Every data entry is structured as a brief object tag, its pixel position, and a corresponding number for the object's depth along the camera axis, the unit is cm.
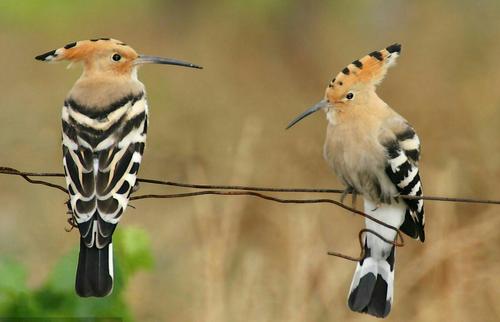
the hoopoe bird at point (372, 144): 675
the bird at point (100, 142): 598
